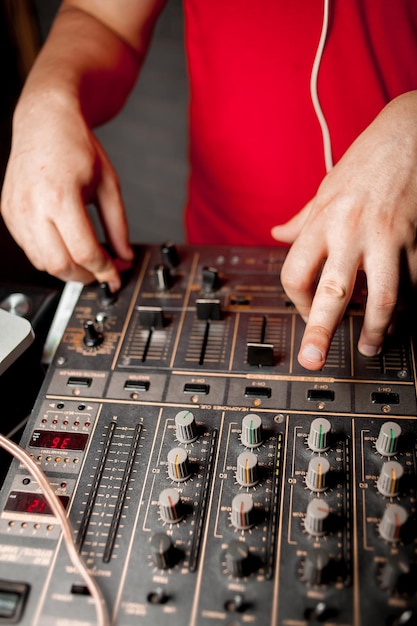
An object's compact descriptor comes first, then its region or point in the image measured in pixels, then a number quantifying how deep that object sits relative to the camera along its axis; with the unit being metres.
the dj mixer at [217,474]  0.41
